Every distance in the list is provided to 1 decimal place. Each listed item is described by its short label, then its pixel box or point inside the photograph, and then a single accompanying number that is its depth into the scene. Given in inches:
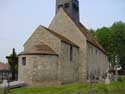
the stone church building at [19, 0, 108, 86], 571.7
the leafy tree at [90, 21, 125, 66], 1120.9
